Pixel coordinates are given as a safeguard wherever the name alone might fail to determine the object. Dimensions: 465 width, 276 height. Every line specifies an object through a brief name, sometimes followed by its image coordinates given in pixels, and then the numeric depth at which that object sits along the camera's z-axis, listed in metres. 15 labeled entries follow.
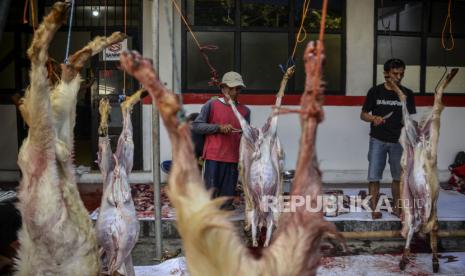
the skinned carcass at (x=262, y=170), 4.54
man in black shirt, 5.89
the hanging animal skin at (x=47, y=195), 2.32
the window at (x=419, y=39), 8.32
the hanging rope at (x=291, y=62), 6.53
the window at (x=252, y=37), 7.97
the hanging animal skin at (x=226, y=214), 1.56
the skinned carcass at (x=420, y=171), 4.59
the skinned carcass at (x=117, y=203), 3.25
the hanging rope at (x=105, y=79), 8.01
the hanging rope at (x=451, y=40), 7.93
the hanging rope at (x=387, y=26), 8.19
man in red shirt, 5.72
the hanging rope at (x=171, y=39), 7.39
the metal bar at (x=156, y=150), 4.38
